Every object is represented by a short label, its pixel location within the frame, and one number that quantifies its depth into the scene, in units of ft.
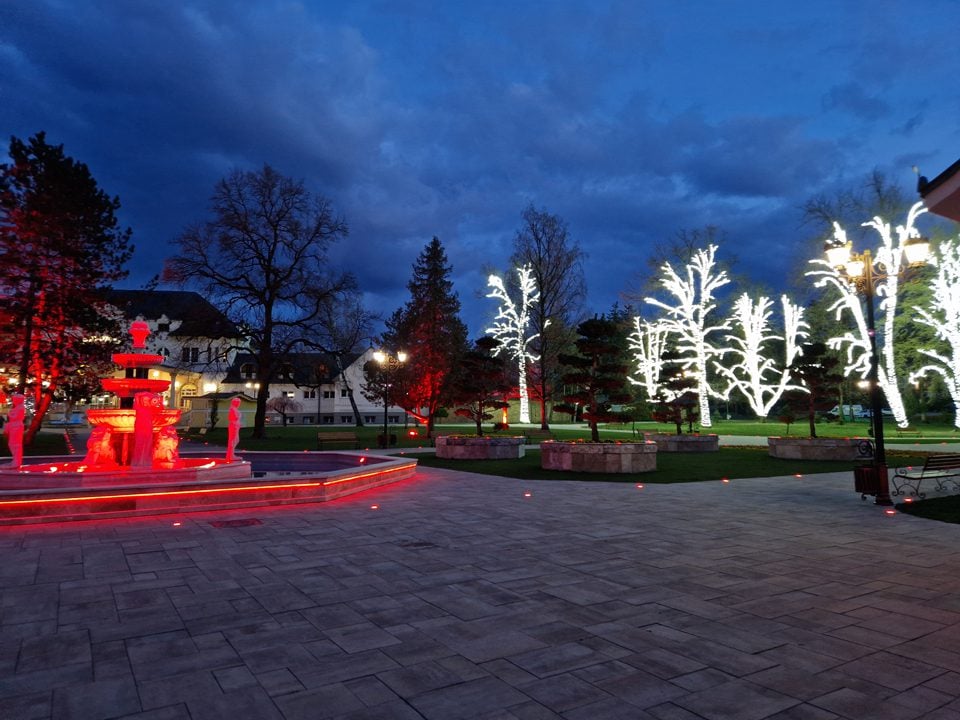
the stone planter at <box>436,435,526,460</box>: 76.07
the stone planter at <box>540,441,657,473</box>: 57.98
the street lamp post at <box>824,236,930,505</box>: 36.70
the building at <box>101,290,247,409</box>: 105.50
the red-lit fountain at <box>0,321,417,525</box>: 32.81
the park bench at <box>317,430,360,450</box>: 86.99
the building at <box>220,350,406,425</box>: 214.28
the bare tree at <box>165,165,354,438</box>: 107.55
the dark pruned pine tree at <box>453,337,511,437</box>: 80.43
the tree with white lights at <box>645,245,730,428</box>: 139.03
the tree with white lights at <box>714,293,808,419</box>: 141.59
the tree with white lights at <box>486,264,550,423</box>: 145.69
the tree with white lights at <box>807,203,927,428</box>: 110.93
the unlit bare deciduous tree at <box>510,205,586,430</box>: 137.90
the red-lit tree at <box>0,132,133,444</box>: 81.46
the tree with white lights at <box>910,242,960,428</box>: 113.91
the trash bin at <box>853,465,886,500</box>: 38.24
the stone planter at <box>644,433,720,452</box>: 87.20
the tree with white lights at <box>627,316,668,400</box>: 171.42
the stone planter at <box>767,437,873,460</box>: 70.90
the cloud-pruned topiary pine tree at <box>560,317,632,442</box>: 62.85
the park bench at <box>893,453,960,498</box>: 40.01
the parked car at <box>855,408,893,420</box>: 208.33
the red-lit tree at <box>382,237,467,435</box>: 134.00
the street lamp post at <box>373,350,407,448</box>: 136.71
